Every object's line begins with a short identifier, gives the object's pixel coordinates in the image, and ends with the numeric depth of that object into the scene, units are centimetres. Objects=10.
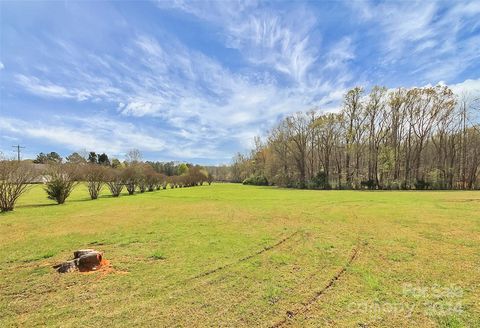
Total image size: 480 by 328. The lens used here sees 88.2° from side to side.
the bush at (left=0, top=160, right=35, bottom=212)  1489
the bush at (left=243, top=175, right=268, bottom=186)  6262
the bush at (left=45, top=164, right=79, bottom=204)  1895
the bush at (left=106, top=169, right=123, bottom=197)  2731
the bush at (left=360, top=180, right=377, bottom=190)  3897
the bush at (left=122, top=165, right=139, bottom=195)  2989
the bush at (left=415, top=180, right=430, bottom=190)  3681
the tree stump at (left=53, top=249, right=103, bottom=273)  539
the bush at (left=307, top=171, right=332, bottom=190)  4275
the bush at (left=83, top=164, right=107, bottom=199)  2375
